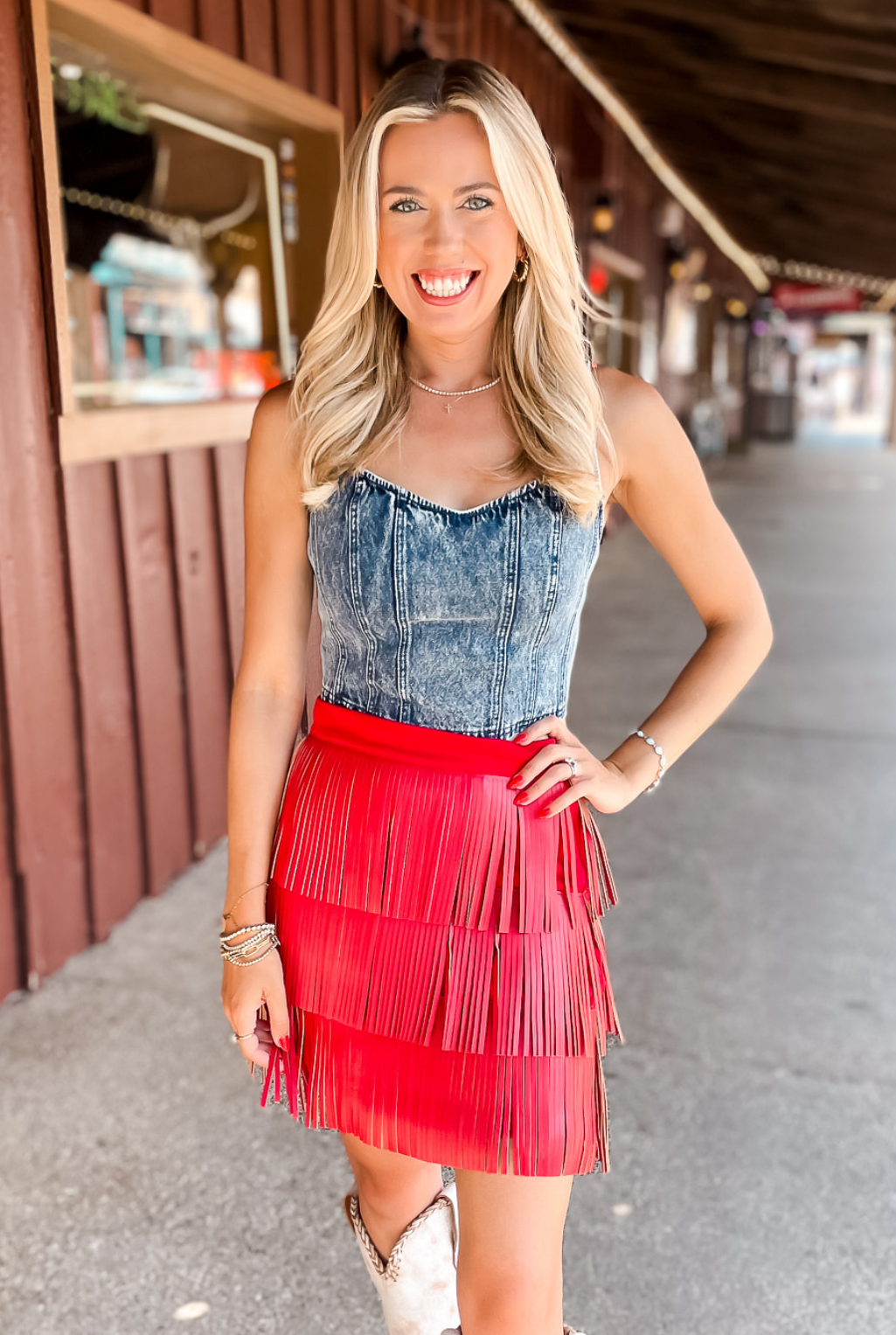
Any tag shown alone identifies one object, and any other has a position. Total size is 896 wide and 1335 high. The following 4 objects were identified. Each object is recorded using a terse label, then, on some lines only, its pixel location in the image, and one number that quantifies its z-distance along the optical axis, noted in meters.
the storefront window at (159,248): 4.43
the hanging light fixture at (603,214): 8.69
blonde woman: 1.39
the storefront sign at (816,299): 22.12
